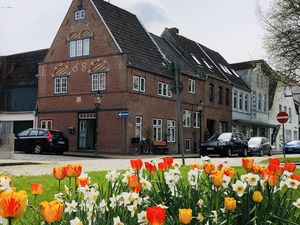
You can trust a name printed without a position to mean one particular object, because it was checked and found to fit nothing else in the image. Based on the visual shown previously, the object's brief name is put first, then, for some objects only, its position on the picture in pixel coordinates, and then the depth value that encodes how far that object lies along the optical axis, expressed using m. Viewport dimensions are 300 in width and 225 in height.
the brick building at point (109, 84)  32.44
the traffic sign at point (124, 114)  30.78
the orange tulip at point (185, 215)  2.37
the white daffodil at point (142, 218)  2.72
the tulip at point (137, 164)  4.12
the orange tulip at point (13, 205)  2.14
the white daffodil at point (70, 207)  3.13
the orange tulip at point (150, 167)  4.25
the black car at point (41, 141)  29.20
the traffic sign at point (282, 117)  24.91
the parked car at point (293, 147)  47.78
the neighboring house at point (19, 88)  39.05
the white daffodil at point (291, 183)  3.73
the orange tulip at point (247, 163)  4.13
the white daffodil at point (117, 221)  2.61
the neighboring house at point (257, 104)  51.94
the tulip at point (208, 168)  4.06
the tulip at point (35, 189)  3.24
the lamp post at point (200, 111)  36.97
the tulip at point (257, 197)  3.21
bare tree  24.80
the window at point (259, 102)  55.06
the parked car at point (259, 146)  35.78
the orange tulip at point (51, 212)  2.29
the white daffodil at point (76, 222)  2.56
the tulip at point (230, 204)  2.94
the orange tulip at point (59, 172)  3.54
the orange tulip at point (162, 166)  4.21
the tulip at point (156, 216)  2.08
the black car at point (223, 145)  30.09
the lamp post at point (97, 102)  30.89
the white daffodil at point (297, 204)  3.47
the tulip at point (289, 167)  4.12
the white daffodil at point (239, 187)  3.43
